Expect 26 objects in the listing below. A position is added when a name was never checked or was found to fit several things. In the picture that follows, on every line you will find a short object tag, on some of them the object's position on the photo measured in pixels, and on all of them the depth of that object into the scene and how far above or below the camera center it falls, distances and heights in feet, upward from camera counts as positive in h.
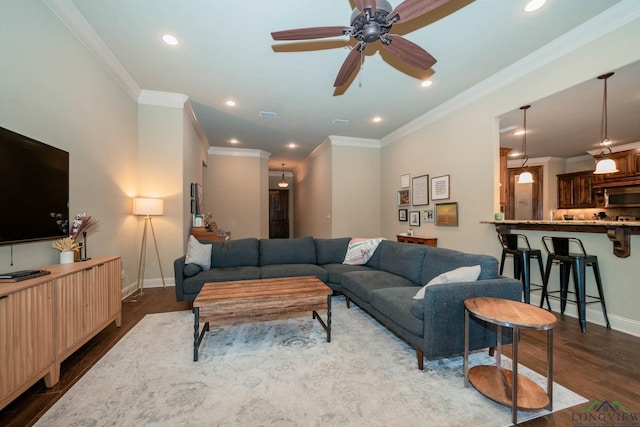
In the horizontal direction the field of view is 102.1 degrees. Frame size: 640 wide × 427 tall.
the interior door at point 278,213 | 35.35 -0.04
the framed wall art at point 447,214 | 14.28 -0.09
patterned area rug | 4.91 -3.91
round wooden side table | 4.77 -3.26
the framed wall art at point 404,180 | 18.37 +2.32
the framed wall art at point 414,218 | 17.36 -0.39
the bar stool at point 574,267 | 8.77 -1.97
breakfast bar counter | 8.14 -0.57
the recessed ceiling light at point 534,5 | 7.66 +6.23
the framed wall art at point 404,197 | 18.29 +1.09
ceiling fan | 5.96 +4.68
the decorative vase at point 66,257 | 7.56 -1.30
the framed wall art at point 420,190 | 16.51 +1.50
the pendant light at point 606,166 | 11.98 +2.16
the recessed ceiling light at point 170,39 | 9.25 +6.34
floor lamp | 12.58 +0.00
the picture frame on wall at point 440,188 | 14.85 +1.47
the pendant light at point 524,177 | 16.46 +2.24
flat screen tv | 5.89 +0.61
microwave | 18.60 +1.14
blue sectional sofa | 6.27 -2.47
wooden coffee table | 7.09 -2.52
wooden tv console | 4.72 -2.41
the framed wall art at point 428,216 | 16.14 -0.22
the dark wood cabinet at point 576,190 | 22.09 +1.93
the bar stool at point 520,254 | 10.46 -1.76
